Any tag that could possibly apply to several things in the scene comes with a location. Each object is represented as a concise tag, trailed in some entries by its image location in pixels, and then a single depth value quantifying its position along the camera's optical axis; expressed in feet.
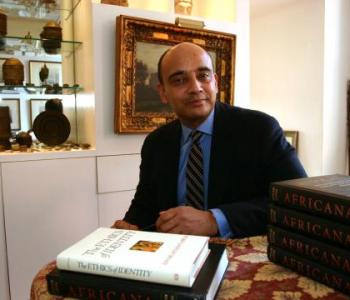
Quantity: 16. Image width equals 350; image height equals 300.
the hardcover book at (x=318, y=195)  1.99
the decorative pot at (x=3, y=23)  6.57
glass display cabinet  7.23
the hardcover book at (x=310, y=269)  2.03
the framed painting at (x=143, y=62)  7.13
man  3.78
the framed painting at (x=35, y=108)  7.60
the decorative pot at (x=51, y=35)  7.17
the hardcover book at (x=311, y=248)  2.01
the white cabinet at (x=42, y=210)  6.50
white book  1.90
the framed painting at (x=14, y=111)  7.42
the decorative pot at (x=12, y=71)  6.92
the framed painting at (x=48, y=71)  7.52
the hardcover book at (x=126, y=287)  1.85
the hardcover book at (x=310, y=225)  1.99
